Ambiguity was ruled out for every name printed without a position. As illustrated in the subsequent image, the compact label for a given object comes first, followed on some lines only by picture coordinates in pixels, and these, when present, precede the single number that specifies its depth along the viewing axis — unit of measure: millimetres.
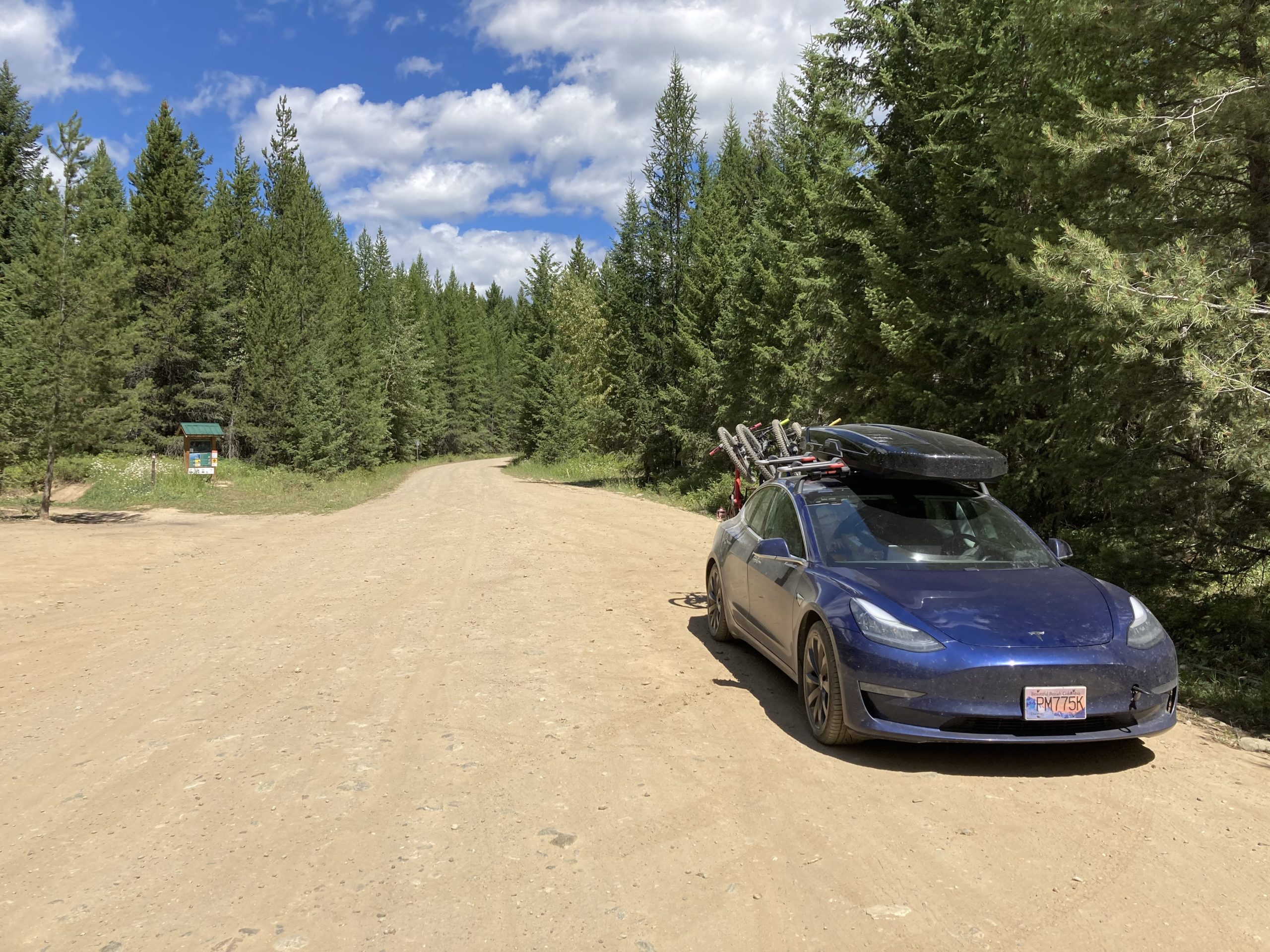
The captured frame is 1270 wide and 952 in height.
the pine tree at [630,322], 35500
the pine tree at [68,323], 17609
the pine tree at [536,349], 59875
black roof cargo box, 5785
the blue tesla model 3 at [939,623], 4273
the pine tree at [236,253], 43719
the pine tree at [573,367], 52781
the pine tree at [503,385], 90188
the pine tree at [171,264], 38781
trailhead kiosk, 29516
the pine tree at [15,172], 39531
